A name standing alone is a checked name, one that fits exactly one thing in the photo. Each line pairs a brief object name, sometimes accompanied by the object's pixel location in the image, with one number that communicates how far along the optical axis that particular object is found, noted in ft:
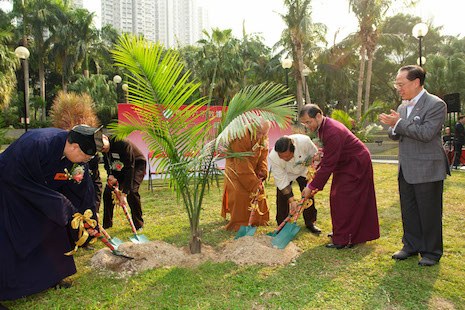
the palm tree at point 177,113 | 11.56
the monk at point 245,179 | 15.58
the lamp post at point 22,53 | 39.03
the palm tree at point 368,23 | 64.28
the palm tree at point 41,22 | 84.38
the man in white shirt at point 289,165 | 14.47
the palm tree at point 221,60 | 81.20
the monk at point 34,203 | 9.34
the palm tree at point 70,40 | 88.22
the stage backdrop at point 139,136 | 26.22
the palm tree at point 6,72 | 51.16
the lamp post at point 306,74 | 61.98
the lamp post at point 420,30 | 37.22
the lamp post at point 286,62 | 48.14
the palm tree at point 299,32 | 64.85
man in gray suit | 11.03
